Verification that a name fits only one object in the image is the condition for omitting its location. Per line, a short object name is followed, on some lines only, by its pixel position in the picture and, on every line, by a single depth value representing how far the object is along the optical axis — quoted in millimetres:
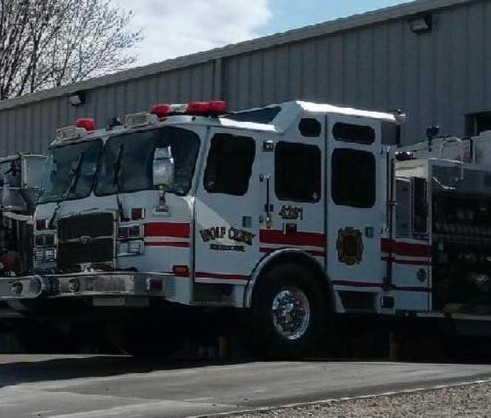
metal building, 18844
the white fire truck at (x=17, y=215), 15961
